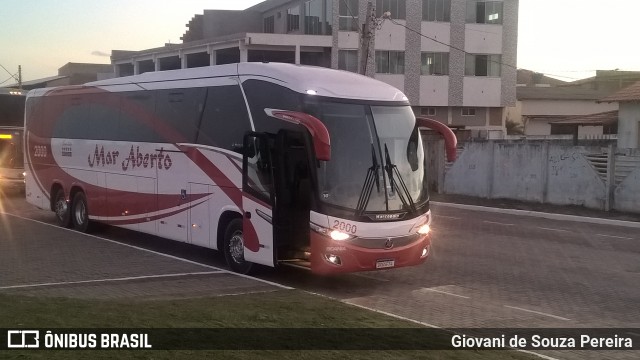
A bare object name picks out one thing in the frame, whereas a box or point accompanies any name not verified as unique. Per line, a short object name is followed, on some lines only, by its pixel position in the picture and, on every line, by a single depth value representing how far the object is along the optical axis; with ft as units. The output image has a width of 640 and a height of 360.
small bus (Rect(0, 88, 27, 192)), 87.51
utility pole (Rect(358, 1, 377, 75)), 90.22
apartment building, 163.43
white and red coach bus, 35.68
